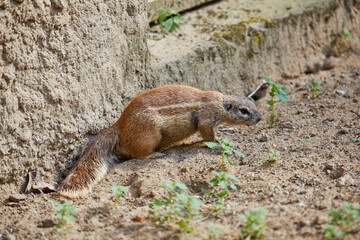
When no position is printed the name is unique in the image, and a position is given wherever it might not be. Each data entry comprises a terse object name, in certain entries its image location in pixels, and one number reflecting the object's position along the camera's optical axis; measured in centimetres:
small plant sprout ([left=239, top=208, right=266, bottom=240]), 698
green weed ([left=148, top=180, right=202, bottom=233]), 734
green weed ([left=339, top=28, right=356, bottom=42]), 1592
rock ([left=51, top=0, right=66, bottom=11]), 895
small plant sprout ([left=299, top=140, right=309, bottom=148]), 1047
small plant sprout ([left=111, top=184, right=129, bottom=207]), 796
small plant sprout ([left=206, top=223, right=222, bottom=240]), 698
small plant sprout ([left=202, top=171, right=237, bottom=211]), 816
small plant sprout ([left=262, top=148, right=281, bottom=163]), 971
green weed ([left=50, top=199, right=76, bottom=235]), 743
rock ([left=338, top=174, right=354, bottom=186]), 855
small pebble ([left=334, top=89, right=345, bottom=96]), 1333
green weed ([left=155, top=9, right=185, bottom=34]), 1320
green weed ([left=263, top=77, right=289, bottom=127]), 1154
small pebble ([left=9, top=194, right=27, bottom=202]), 873
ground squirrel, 955
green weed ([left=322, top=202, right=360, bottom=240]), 663
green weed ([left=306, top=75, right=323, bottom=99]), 1284
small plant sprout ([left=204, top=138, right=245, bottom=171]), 910
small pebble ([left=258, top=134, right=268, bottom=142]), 1117
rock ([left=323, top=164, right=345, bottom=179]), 916
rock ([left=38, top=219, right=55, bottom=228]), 796
